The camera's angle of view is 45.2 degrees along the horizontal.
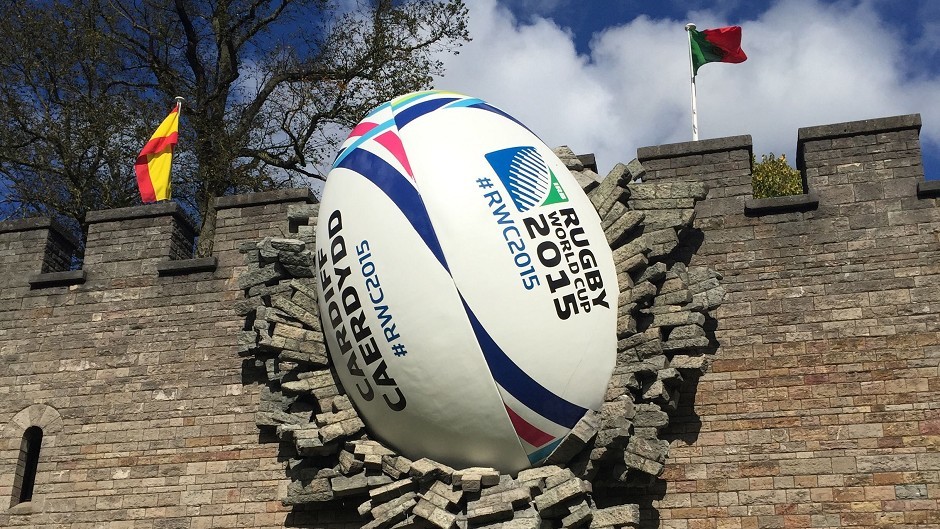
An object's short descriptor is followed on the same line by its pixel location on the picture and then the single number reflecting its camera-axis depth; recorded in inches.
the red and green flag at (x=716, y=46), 400.2
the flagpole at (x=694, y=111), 383.8
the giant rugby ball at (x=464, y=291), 310.2
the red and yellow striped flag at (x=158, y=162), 448.8
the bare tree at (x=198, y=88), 670.5
